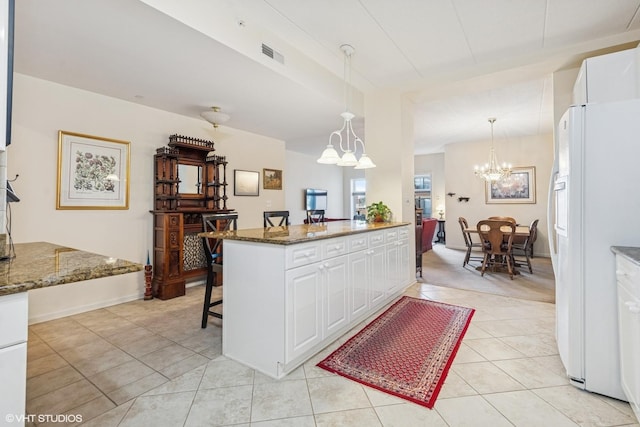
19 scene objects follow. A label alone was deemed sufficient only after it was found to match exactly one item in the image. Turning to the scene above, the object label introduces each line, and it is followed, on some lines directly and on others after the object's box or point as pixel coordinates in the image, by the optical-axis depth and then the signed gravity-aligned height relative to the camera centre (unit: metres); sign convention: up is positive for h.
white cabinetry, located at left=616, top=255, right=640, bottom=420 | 1.41 -0.57
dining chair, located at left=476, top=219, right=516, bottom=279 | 4.66 -0.43
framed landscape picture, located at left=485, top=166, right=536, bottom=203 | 6.88 +0.66
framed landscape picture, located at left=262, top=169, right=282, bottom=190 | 5.62 +0.70
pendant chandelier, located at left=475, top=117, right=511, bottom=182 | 6.09 +0.91
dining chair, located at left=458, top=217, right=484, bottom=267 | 5.48 -0.49
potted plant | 3.94 +0.03
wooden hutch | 3.79 +0.13
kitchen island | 1.96 -0.58
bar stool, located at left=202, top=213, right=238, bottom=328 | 2.67 -0.45
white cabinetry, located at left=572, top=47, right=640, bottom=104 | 2.38 +1.15
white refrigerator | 1.70 -0.04
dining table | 4.98 -0.28
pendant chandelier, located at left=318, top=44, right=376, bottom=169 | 2.89 +0.60
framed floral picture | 3.24 +0.50
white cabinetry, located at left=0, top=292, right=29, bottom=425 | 0.86 -0.41
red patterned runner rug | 1.89 -1.07
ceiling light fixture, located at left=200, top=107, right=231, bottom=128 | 3.88 +1.31
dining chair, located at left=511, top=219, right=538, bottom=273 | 5.01 -0.50
